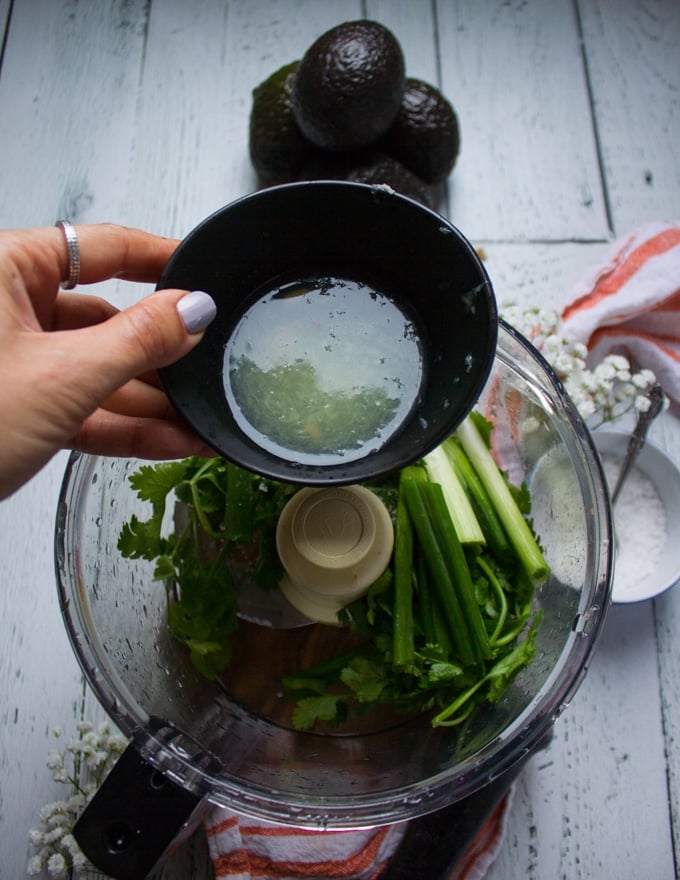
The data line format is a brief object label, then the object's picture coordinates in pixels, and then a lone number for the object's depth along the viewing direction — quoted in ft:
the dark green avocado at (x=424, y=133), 1.63
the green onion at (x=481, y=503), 1.35
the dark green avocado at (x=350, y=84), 1.52
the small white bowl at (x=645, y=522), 1.52
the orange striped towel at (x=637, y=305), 1.62
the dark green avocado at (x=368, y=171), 1.60
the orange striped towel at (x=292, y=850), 1.37
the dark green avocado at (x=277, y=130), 1.64
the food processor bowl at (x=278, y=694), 1.21
